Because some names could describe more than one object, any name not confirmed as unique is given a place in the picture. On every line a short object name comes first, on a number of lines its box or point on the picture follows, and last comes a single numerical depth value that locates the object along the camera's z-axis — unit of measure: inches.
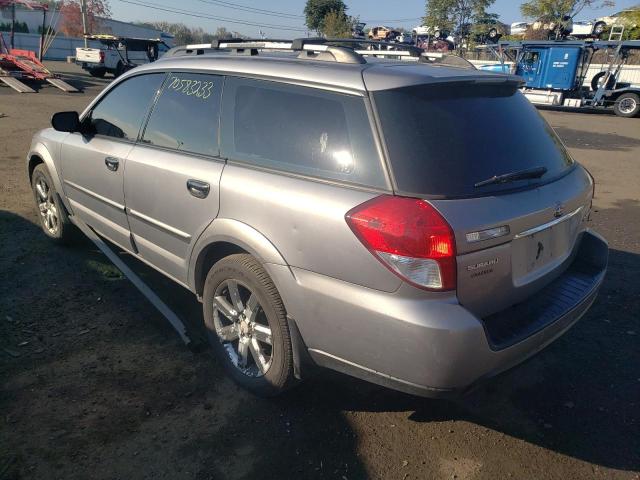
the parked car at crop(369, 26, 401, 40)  1965.8
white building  1558.8
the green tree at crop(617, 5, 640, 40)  1227.9
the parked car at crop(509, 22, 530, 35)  1761.8
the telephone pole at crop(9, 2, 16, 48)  767.7
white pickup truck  975.6
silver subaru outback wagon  82.7
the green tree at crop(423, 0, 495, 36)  1695.4
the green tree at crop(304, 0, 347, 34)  2038.6
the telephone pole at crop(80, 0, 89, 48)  1525.6
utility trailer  729.9
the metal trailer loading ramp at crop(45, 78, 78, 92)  721.6
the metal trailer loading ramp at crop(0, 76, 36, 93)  690.8
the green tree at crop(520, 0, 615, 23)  1449.3
